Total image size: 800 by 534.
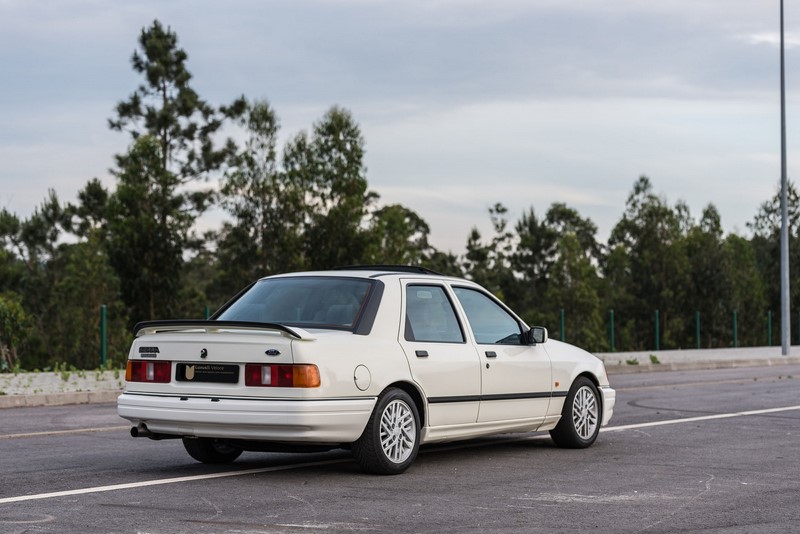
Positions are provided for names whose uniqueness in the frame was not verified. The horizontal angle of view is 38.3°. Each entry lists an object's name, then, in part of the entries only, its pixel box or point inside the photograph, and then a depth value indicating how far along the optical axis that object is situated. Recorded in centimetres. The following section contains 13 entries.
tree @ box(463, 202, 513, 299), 7877
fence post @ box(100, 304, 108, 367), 2384
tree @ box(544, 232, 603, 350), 6456
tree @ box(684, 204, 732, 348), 5388
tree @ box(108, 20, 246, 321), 4531
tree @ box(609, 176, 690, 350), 6271
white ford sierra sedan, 789
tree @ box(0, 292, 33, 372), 2448
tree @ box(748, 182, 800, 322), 5850
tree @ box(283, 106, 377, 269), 4594
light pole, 3397
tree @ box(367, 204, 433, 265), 4509
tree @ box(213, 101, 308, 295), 4684
